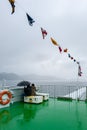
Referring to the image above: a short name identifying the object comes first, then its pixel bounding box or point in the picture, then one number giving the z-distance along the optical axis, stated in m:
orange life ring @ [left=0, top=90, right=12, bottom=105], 3.85
